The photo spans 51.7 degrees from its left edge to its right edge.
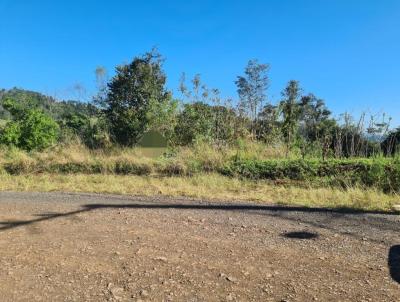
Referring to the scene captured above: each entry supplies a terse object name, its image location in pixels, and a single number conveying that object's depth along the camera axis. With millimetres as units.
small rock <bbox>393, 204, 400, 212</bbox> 5264
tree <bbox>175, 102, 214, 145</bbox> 10898
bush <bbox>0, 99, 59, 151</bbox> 12008
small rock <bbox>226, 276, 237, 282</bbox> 3023
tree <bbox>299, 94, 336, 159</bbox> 9281
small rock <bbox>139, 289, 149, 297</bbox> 2812
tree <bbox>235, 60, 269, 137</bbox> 10922
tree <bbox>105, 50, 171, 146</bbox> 14320
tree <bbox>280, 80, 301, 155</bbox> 9994
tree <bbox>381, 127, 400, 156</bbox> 8388
